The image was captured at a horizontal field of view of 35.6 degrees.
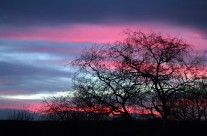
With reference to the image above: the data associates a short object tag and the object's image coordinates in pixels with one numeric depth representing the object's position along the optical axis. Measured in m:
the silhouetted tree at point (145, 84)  24.23
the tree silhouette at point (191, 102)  24.84
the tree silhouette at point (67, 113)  25.13
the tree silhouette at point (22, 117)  28.82
